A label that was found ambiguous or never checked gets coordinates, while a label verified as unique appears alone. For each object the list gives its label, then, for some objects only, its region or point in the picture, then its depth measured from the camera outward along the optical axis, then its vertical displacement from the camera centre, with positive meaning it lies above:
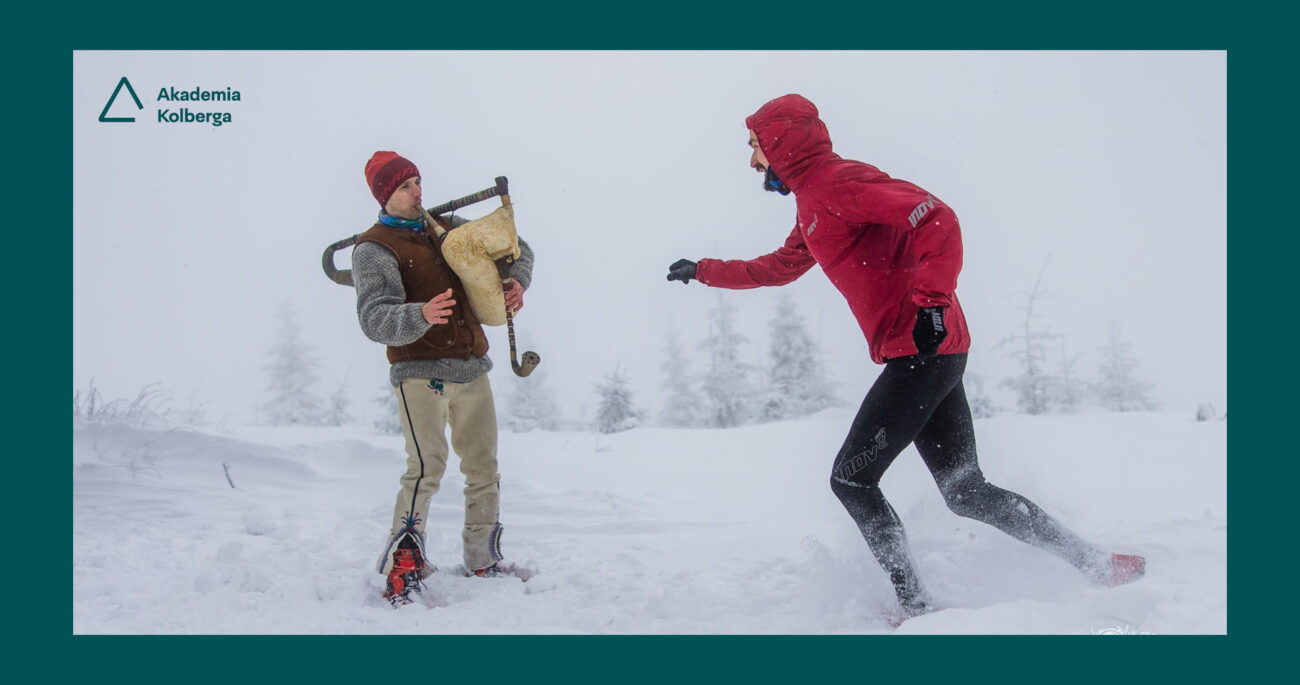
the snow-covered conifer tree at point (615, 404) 11.27 -0.89
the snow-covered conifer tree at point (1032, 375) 11.51 -0.51
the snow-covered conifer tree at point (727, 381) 13.18 -0.68
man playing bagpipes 3.90 -0.09
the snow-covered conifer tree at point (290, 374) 14.29 -0.63
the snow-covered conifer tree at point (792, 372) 12.20 -0.51
